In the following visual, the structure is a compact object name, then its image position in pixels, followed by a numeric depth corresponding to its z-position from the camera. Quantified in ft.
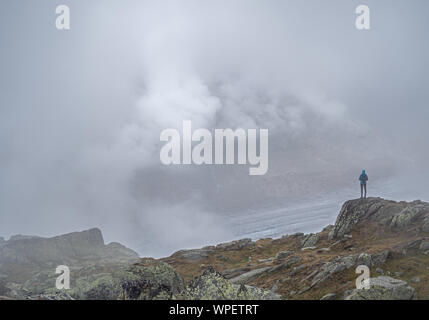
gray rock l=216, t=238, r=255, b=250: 170.09
